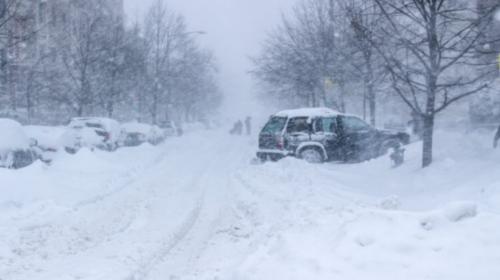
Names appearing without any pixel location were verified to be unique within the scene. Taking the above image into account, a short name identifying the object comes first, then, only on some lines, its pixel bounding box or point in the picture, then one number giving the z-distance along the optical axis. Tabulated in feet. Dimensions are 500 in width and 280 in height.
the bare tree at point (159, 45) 98.27
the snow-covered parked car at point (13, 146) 34.55
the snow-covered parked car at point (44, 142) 43.70
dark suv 42.83
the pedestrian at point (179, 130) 122.62
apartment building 52.80
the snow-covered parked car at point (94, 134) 52.44
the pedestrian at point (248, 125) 132.57
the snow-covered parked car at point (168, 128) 106.63
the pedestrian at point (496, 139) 33.24
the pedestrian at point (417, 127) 50.42
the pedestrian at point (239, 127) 136.26
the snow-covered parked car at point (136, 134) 80.53
